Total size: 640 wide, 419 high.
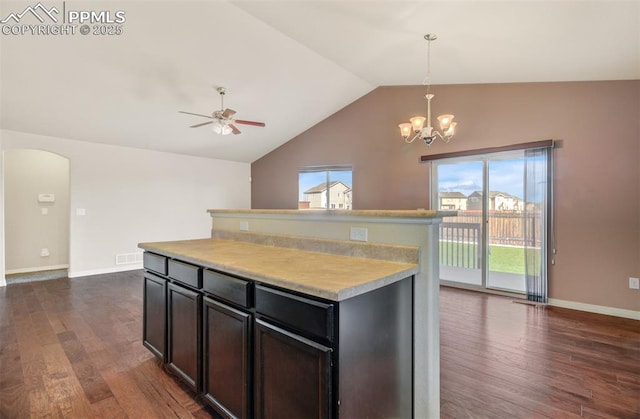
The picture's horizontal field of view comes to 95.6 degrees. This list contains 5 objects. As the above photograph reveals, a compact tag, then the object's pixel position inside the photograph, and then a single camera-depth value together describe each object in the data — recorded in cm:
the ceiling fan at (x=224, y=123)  376
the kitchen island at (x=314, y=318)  117
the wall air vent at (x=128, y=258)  556
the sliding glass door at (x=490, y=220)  397
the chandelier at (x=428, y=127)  338
